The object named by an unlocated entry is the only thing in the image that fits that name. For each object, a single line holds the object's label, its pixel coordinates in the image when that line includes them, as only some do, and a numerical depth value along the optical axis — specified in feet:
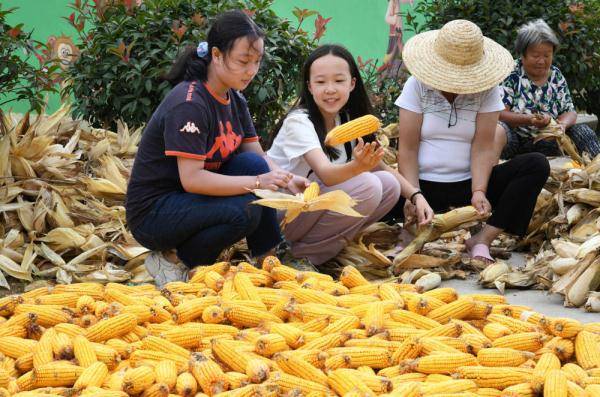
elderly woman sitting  18.71
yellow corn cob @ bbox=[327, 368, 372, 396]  8.20
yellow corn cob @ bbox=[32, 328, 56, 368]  9.09
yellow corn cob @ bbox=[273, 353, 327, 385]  8.59
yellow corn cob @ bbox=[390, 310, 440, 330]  10.14
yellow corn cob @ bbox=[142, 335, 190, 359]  9.31
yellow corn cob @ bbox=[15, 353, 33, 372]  9.19
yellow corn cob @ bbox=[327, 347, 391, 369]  8.96
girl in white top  13.94
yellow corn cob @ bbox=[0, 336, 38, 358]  9.50
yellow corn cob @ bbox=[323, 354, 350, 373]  8.85
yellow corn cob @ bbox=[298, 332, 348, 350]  9.33
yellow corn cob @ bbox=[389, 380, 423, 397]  7.91
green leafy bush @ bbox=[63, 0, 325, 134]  17.43
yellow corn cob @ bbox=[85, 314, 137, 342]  9.80
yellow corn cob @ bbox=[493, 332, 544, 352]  9.48
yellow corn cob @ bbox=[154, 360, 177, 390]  8.48
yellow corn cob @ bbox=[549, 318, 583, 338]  9.50
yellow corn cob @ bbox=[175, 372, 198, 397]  8.35
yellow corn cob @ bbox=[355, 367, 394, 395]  8.23
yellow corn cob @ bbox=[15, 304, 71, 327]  10.36
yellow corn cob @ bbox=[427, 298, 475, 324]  10.43
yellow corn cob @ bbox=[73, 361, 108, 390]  8.45
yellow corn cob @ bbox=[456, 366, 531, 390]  8.51
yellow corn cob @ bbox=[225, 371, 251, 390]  8.42
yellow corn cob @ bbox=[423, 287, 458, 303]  10.90
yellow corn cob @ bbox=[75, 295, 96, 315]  10.74
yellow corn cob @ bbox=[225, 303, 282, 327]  10.12
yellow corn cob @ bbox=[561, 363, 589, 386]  8.50
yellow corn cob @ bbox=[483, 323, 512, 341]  9.87
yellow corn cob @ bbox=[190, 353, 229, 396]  8.41
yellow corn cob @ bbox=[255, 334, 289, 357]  9.16
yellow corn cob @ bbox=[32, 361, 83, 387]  8.71
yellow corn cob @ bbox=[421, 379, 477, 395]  8.17
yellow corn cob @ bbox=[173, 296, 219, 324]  10.27
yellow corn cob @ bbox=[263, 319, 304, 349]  9.47
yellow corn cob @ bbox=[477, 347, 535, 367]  9.00
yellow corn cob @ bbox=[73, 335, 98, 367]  9.03
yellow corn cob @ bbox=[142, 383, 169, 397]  8.29
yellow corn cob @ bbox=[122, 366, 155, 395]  8.30
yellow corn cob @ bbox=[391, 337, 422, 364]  9.15
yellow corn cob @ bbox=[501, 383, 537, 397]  8.21
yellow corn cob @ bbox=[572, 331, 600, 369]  8.99
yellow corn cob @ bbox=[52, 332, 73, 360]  9.30
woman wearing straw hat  15.11
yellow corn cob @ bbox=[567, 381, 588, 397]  8.05
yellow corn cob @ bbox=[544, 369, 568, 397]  8.01
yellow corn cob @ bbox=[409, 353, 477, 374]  8.76
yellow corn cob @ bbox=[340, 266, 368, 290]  11.80
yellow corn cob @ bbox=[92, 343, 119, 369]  9.18
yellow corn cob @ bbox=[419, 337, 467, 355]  9.16
